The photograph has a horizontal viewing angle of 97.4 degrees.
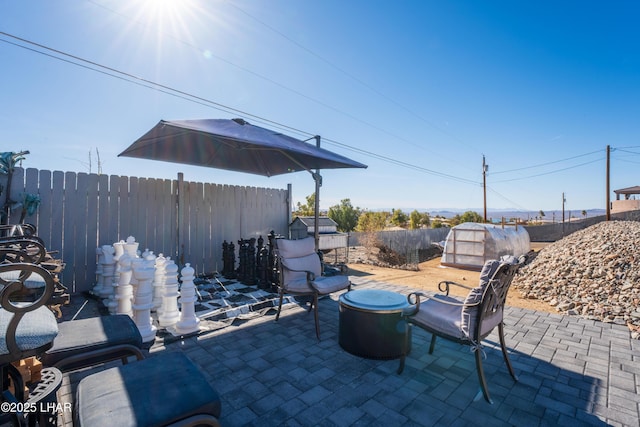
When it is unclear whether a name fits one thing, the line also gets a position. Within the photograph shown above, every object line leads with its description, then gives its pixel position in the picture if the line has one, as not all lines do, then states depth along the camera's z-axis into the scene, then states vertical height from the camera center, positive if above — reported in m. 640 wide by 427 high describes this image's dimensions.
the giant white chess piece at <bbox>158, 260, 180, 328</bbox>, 3.18 -1.04
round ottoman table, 2.49 -1.02
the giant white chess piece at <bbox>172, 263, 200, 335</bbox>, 2.98 -1.06
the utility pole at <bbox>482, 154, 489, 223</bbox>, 19.82 +2.77
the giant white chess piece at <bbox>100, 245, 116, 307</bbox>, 3.93 -0.86
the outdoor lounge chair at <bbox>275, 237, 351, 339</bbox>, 3.21 -0.77
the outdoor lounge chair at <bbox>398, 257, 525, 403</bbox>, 2.00 -0.79
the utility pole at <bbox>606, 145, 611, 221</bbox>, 16.47 +2.97
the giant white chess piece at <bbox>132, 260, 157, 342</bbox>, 2.74 -0.89
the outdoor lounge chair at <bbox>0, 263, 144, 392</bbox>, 1.01 -0.56
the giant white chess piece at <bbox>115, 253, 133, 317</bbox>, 2.90 -0.80
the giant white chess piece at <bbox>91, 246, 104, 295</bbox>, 4.09 -1.00
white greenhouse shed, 10.48 -1.10
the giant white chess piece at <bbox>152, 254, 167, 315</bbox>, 3.40 -0.93
